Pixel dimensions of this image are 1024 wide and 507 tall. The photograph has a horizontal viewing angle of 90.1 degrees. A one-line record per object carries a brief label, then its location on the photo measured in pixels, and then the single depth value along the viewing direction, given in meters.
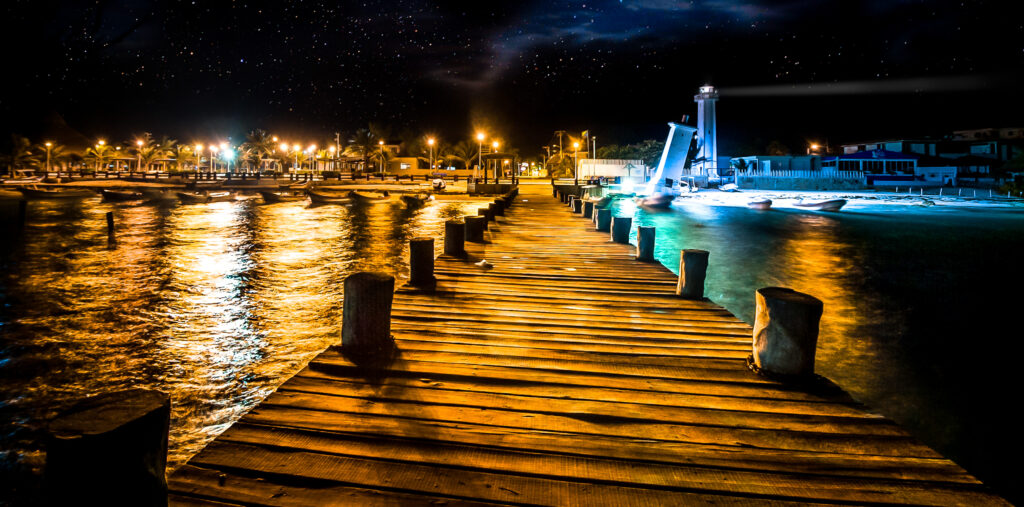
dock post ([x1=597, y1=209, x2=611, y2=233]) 15.09
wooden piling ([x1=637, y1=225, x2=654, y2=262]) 10.10
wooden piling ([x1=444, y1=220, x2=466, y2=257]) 9.98
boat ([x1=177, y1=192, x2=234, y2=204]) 39.00
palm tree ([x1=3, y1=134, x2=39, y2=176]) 56.38
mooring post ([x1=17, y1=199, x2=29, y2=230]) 25.61
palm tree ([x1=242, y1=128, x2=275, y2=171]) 89.19
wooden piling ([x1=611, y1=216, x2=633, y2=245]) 12.60
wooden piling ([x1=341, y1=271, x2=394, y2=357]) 4.48
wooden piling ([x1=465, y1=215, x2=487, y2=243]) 12.25
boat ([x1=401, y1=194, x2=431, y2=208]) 34.76
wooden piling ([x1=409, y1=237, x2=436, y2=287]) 7.42
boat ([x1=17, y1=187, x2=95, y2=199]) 41.19
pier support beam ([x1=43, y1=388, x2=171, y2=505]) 1.86
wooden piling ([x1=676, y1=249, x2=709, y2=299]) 7.15
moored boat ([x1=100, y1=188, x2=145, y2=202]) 38.69
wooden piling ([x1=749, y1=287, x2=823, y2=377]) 3.99
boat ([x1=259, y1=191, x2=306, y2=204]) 38.28
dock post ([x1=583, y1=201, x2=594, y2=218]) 19.22
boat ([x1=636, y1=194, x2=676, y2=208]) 32.84
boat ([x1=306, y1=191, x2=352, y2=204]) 35.78
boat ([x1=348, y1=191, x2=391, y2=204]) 39.09
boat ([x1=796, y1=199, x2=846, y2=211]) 34.81
